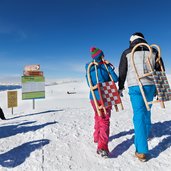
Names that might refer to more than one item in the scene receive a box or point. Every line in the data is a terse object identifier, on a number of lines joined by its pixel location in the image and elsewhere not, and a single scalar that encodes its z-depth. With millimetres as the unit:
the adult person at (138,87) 3516
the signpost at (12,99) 10945
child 3711
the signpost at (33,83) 10578
